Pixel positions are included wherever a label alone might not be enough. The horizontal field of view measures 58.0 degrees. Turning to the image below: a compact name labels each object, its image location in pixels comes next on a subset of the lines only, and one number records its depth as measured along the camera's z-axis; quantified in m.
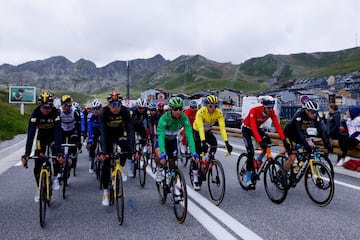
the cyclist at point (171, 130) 5.81
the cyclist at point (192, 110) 8.79
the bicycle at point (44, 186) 4.89
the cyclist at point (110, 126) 5.72
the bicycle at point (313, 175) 5.71
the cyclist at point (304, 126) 6.22
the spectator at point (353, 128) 9.70
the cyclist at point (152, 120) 9.65
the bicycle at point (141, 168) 7.82
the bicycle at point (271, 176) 5.88
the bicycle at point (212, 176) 6.08
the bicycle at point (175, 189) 5.00
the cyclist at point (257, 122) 6.49
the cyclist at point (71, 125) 8.29
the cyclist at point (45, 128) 5.75
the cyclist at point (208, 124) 6.79
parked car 30.47
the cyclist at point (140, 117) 9.77
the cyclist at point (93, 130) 8.57
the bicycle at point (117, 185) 5.02
